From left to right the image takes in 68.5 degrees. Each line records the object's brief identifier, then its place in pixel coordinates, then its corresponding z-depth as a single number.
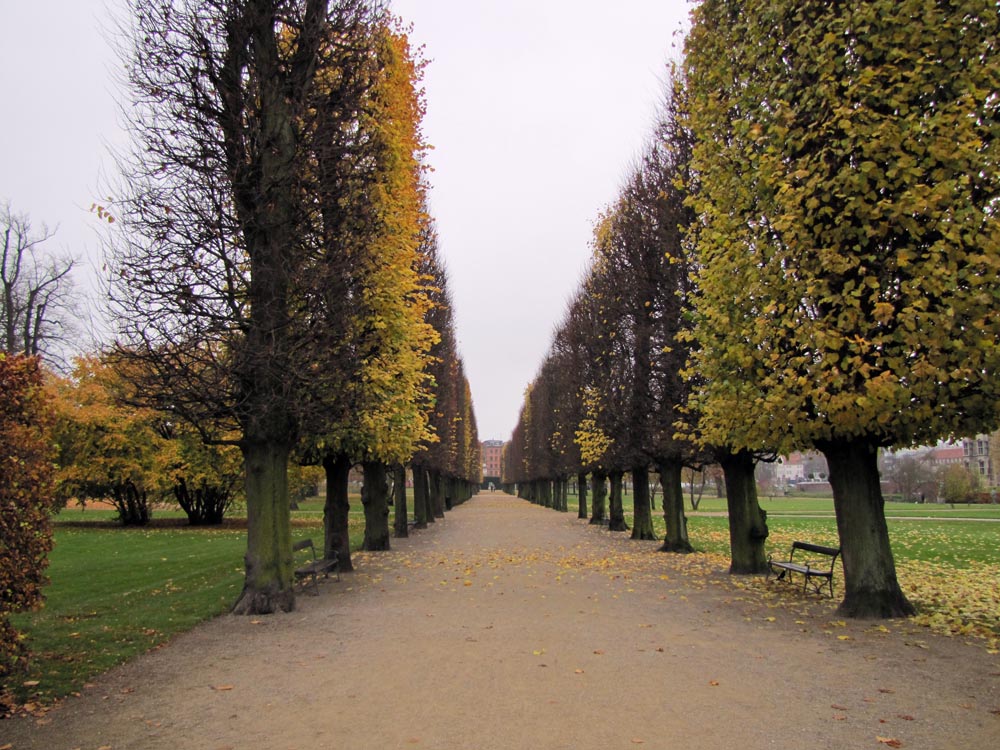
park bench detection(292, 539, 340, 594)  12.69
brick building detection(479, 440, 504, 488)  179.04
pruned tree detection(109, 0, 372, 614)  10.10
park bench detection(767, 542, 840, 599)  11.50
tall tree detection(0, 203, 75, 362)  35.00
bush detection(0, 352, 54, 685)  5.95
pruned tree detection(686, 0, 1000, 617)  8.09
